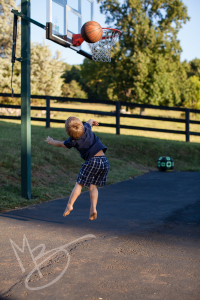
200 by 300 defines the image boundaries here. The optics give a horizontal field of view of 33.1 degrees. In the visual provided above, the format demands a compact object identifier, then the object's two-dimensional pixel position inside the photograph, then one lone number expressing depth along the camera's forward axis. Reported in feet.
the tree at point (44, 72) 90.53
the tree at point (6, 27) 88.38
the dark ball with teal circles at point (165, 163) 37.01
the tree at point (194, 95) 140.77
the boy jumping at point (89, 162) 14.58
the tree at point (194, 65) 232.26
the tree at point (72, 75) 234.21
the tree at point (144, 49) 105.19
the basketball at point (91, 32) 21.70
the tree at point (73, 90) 202.08
